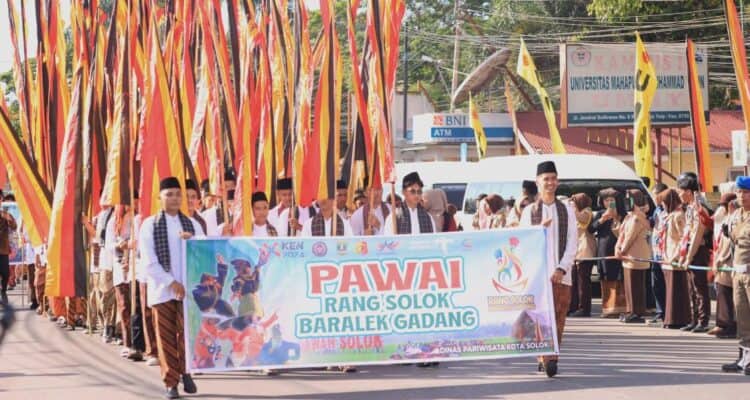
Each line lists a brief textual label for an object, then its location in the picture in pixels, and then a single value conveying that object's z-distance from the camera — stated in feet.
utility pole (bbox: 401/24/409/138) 172.65
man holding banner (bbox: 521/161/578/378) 37.35
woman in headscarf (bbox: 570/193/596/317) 60.34
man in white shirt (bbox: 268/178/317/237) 46.68
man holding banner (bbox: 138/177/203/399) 34.88
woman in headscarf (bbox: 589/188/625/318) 59.98
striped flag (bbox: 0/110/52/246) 47.23
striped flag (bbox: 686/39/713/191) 50.60
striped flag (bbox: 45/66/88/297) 43.05
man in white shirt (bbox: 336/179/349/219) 49.80
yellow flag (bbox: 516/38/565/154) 94.48
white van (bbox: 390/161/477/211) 83.56
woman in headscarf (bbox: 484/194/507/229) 61.05
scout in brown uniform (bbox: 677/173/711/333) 51.29
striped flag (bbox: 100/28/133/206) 42.78
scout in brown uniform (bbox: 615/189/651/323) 56.54
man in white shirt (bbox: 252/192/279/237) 42.04
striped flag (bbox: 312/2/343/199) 45.85
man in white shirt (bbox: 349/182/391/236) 45.42
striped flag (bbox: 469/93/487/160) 114.01
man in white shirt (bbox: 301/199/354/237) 43.65
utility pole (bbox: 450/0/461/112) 169.68
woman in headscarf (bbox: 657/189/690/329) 52.85
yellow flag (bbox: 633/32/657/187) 78.54
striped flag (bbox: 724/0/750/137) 47.09
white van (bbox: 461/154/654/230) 69.21
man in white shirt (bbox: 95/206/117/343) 48.91
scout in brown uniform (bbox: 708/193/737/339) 46.55
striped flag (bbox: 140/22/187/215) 41.42
